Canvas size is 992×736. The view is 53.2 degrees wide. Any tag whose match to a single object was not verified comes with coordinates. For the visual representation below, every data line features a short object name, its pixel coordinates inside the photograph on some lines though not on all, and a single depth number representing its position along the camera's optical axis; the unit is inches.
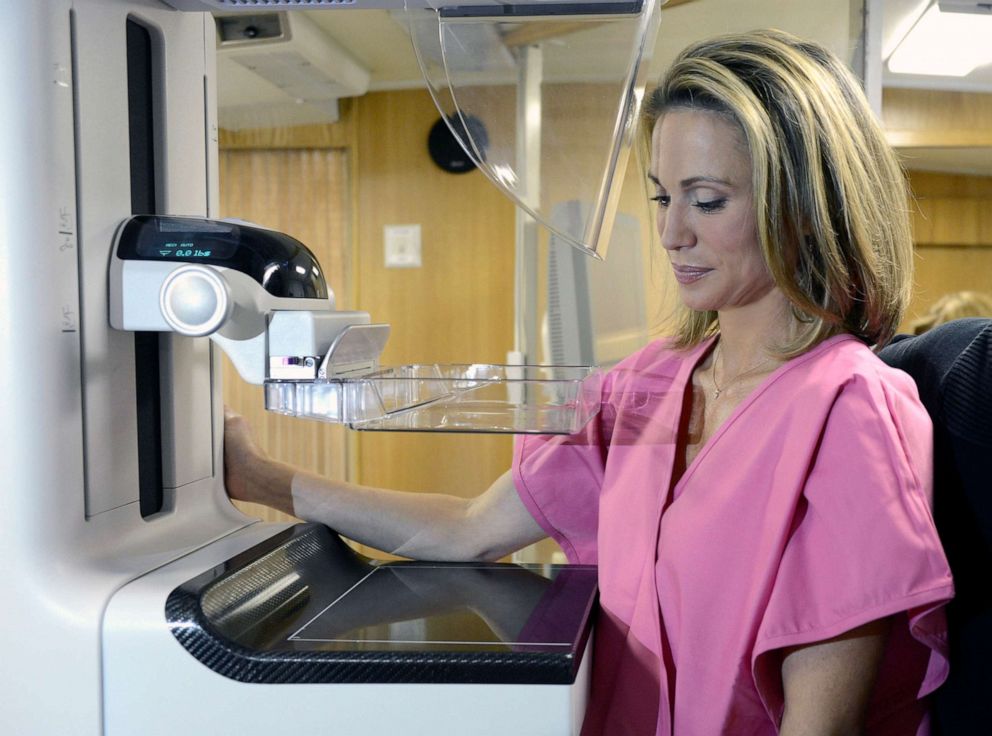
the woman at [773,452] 31.1
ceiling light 73.7
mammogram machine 27.5
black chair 32.2
